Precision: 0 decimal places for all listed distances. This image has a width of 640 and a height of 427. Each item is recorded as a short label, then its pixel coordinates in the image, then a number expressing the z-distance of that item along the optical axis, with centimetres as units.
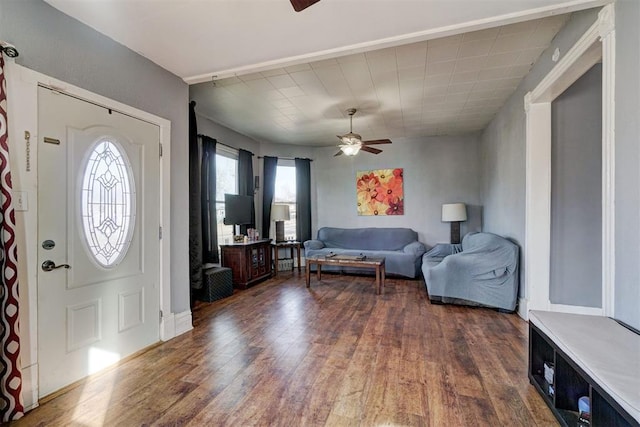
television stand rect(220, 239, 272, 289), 460
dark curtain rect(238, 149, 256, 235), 543
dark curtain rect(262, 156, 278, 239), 602
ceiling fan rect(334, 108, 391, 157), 400
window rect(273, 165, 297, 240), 632
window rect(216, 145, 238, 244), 499
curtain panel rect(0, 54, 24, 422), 162
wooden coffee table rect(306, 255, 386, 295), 430
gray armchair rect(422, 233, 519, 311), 332
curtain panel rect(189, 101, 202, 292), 354
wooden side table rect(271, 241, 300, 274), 565
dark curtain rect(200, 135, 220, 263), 449
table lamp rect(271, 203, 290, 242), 571
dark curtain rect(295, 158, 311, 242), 629
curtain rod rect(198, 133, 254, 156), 446
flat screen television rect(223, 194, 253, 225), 473
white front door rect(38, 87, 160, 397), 187
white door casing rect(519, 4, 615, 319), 248
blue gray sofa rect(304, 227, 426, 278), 515
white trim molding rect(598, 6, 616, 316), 175
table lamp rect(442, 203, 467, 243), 533
